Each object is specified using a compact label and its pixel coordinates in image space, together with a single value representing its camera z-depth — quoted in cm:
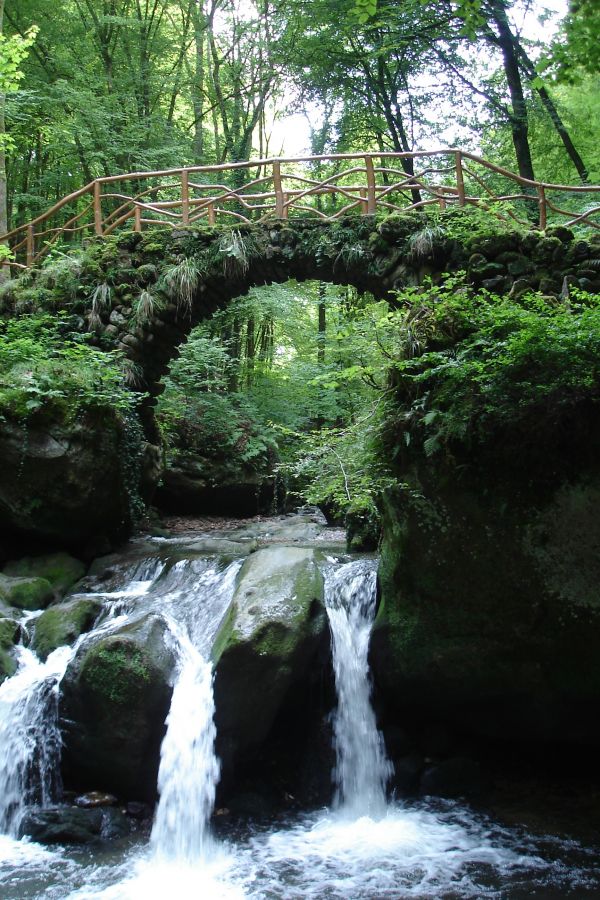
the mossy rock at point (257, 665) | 591
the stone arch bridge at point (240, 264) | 966
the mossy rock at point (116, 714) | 576
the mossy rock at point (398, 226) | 995
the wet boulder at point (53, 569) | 877
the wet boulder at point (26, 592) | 786
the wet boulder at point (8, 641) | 655
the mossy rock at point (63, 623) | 693
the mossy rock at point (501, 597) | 559
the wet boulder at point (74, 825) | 530
